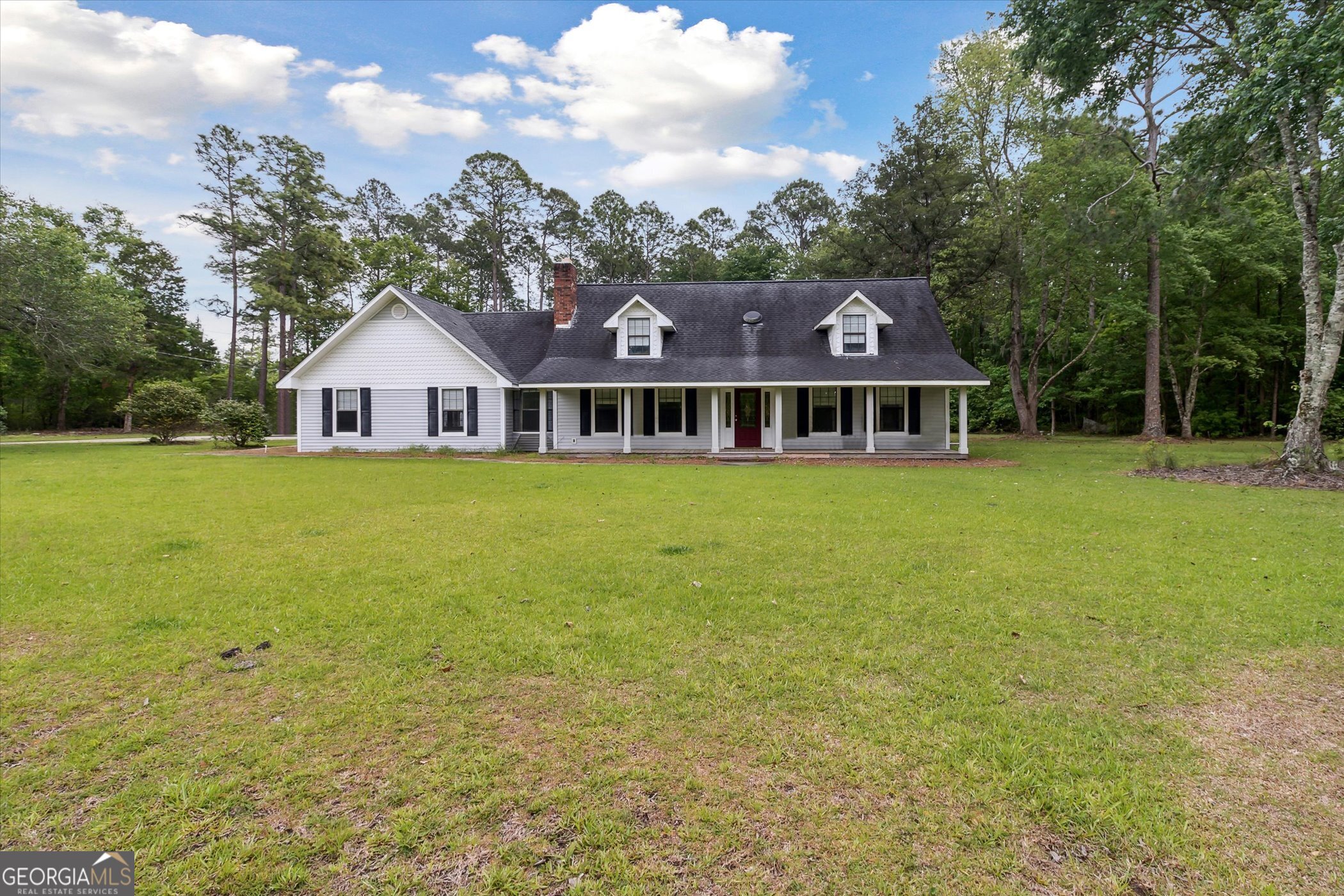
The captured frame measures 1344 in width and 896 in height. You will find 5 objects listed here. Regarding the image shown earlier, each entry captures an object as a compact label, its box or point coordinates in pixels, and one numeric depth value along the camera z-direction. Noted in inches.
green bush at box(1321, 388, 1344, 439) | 892.0
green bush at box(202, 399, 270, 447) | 912.9
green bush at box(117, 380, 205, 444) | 970.7
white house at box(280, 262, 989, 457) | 794.8
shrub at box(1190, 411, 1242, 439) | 1040.2
